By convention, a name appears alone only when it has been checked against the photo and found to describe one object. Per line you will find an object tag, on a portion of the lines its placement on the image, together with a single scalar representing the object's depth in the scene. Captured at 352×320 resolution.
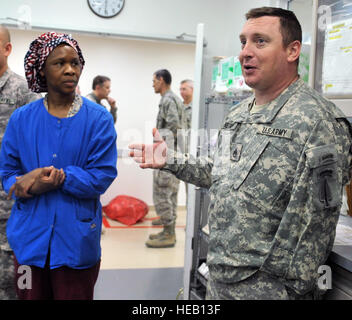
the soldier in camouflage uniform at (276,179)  1.11
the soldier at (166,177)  3.55
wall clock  2.65
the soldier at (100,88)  2.75
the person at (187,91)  4.33
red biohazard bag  4.32
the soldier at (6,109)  1.84
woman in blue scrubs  1.44
